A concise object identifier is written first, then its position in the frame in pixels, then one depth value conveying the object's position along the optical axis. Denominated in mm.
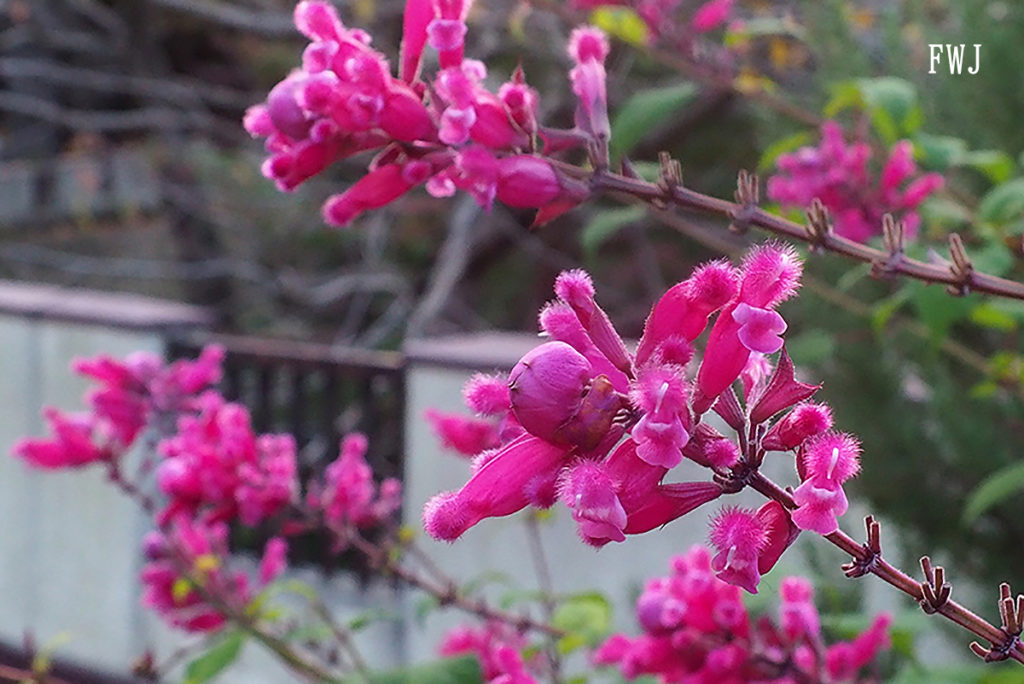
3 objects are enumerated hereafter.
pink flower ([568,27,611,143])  542
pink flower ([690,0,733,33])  1060
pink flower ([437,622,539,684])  823
